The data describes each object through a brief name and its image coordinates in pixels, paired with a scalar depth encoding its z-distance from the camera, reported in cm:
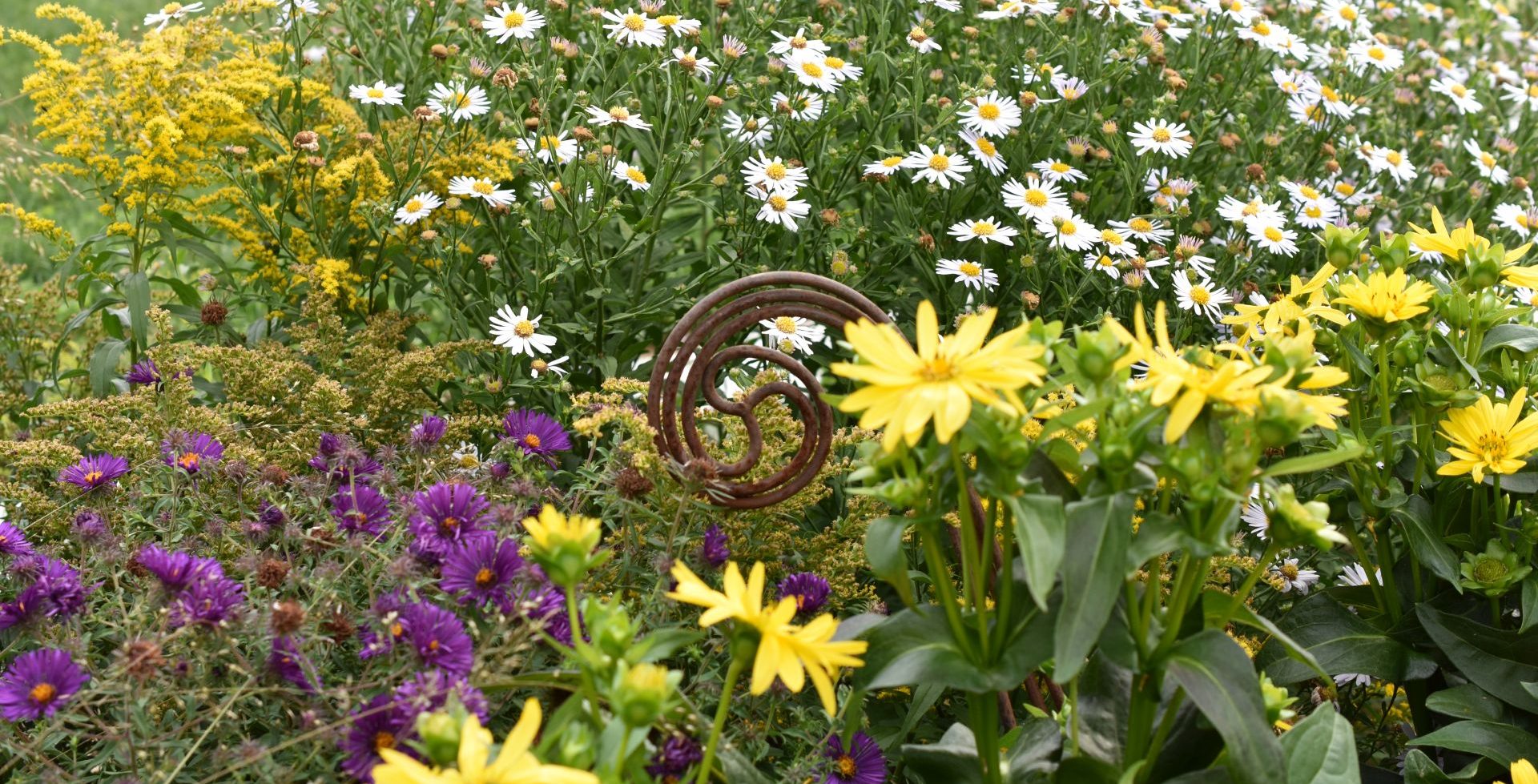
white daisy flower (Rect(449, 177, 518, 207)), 205
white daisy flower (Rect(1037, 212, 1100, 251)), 205
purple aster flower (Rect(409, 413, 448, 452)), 160
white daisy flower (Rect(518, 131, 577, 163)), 204
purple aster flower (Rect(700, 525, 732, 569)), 143
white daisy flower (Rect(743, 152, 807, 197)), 204
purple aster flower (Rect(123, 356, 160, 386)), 193
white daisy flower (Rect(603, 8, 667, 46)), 207
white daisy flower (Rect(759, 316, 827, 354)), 192
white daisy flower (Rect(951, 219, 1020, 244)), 210
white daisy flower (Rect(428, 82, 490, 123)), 208
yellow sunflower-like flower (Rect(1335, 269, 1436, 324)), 139
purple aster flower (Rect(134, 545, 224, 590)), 121
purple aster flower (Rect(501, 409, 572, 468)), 162
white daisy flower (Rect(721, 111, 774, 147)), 212
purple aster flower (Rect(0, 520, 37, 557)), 147
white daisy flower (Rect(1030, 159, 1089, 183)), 214
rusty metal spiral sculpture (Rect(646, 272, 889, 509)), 133
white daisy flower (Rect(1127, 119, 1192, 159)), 218
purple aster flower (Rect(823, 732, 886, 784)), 132
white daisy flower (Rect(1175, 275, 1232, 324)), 207
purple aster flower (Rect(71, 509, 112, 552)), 143
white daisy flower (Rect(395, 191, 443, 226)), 211
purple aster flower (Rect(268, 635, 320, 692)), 118
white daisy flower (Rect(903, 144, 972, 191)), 209
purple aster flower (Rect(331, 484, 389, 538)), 145
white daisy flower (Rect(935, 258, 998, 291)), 208
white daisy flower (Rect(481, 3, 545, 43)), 215
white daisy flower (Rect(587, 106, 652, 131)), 202
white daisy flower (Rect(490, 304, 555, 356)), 195
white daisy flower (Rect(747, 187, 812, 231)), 201
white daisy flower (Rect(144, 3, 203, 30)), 235
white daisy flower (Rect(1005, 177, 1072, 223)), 206
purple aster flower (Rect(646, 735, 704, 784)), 112
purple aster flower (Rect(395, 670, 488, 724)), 104
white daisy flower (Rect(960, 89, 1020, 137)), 216
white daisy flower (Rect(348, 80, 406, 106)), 219
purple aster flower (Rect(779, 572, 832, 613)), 137
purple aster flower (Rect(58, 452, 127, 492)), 158
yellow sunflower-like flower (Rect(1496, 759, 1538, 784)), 129
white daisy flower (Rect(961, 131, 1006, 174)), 212
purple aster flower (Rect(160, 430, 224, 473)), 160
